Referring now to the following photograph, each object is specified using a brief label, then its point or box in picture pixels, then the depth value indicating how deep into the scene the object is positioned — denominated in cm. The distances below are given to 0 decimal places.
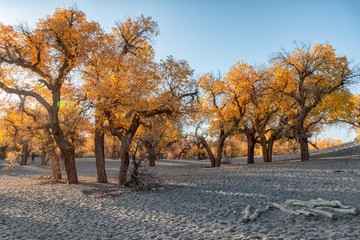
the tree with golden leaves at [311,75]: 2636
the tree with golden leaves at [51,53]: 1767
